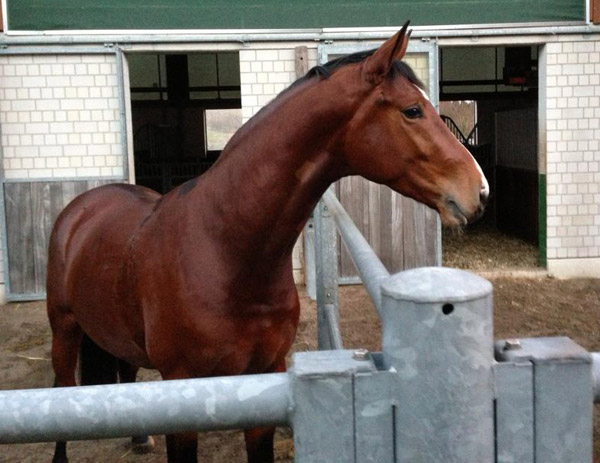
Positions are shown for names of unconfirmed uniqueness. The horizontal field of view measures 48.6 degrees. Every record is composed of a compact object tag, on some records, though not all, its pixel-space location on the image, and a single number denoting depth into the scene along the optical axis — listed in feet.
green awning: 22.15
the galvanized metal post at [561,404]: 2.45
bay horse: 6.49
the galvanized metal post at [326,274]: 10.18
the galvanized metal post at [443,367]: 2.33
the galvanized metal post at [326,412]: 2.44
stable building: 22.24
